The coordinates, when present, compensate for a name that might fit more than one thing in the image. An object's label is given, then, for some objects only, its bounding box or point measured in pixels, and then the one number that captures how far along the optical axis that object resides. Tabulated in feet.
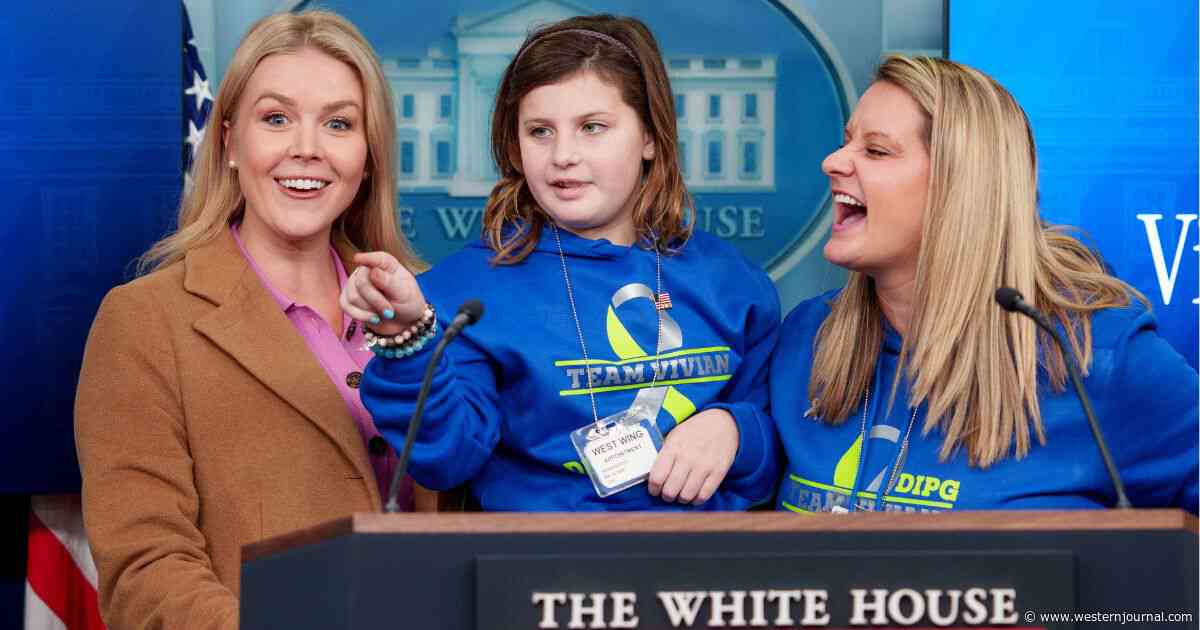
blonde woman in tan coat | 8.85
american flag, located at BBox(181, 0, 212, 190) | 12.34
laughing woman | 8.58
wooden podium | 6.00
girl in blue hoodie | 9.09
